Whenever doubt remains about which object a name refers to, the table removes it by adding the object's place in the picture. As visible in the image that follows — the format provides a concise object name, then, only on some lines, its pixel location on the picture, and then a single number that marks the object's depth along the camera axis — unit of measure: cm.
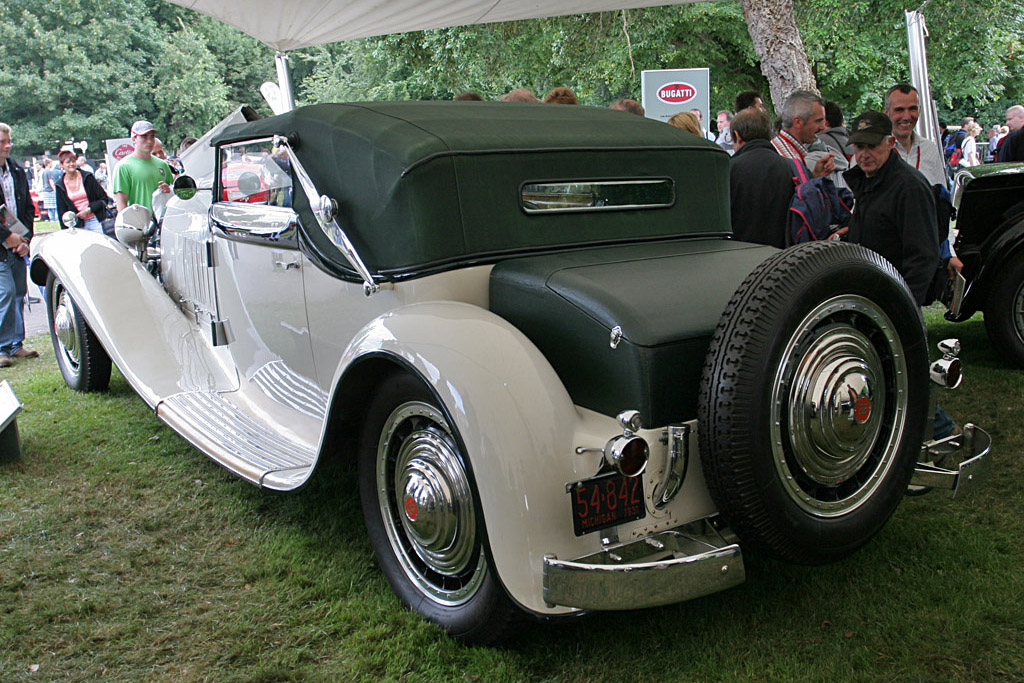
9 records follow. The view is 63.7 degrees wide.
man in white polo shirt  531
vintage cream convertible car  223
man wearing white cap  737
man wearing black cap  360
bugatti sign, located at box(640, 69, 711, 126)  1153
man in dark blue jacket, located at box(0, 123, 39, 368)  664
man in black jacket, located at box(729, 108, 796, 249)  448
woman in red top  890
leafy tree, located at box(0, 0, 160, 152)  3397
